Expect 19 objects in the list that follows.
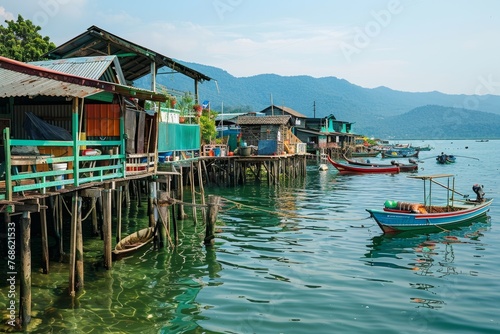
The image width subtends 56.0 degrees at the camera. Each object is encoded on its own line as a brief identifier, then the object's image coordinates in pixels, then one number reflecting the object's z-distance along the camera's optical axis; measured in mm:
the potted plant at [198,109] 24316
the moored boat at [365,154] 81675
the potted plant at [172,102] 21672
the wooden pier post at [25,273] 9031
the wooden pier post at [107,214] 12242
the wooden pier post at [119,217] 14617
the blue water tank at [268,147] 35906
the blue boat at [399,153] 81500
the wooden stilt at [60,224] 13453
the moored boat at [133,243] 13899
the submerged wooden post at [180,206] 20484
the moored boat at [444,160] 66725
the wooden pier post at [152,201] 16112
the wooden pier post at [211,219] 15359
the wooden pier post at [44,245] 11680
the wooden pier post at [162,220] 14961
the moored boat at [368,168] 48938
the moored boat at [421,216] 18469
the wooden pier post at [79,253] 11109
